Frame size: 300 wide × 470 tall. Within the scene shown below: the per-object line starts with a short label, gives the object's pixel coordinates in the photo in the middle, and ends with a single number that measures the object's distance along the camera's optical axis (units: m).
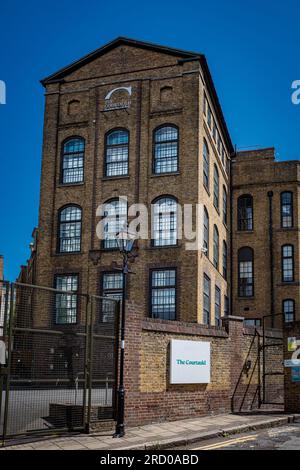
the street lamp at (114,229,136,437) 13.27
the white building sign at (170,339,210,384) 16.50
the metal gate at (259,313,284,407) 21.69
